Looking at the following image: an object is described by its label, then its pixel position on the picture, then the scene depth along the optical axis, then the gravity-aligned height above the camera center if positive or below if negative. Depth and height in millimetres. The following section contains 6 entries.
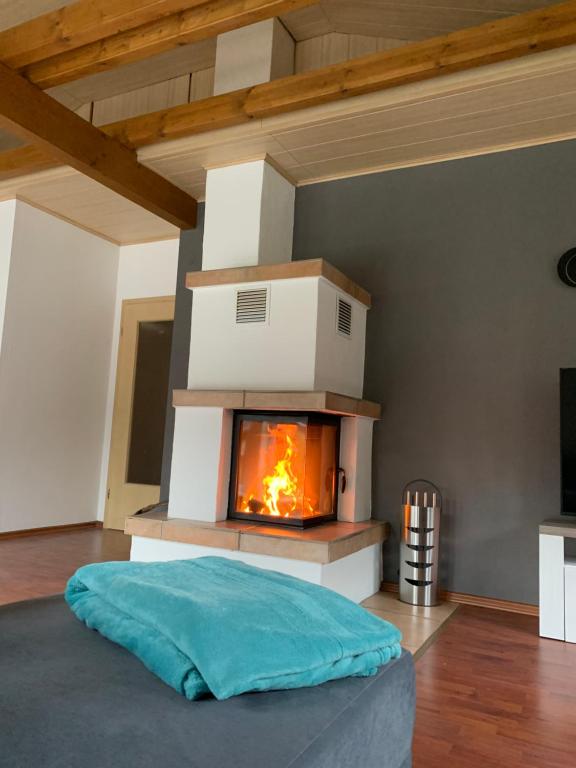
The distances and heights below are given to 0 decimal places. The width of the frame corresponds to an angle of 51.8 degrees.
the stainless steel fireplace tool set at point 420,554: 3234 -578
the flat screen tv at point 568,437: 3008 +95
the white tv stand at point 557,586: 2813 -623
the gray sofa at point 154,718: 735 -394
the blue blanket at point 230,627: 938 -336
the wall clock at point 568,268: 3312 +1046
